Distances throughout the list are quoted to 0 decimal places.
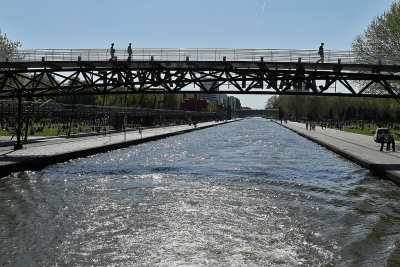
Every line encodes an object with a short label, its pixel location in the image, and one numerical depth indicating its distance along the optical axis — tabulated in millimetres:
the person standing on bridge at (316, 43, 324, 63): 26125
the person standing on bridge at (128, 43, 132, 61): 26716
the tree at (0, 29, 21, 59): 55384
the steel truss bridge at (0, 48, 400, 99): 25672
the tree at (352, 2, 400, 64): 39750
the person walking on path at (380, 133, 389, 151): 27145
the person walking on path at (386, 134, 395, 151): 27509
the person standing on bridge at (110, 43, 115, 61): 26869
